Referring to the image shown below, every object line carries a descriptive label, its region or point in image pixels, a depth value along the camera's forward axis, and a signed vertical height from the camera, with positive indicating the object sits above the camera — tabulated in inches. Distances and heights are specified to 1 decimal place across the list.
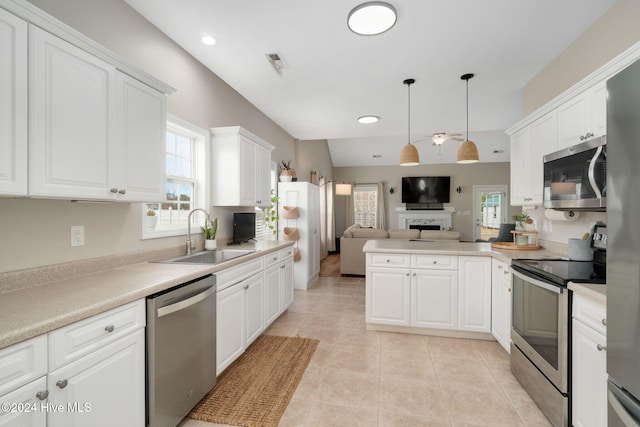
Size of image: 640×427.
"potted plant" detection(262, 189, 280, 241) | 180.4 -3.2
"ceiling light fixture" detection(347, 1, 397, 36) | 81.4 +57.3
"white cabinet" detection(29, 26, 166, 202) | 51.6 +17.5
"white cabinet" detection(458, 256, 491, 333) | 114.3 -32.6
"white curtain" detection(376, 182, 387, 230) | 382.9 +2.4
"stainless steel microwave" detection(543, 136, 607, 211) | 68.1 +9.5
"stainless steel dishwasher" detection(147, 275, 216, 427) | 59.7 -32.1
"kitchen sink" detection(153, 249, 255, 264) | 96.7 -16.2
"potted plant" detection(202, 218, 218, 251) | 113.3 -9.1
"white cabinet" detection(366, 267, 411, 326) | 122.0 -36.0
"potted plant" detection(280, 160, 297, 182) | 197.6 +26.3
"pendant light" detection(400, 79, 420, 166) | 140.0 +27.5
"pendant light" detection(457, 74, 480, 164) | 134.2 +27.7
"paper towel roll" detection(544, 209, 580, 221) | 99.0 -0.9
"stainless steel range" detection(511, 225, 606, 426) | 65.4 -29.1
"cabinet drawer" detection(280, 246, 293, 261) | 136.9 -20.5
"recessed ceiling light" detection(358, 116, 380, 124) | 178.2 +57.8
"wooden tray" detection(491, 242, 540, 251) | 112.8 -13.7
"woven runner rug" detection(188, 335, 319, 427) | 73.2 -51.7
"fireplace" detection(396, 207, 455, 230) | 371.2 -9.0
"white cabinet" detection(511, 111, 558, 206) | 98.0 +21.3
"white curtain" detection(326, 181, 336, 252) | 353.7 -14.3
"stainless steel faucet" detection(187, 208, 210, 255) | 103.1 -10.5
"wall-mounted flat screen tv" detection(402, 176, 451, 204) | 371.6 +29.9
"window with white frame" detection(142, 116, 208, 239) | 100.4 +12.1
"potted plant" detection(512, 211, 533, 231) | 123.0 -2.8
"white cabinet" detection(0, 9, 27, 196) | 46.0 +17.2
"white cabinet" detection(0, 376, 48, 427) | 36.4 -25.9
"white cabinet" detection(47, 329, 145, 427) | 43.1 -29.8
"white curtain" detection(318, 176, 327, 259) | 314.2 -5.2
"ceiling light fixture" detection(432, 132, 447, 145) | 219.4 +57.9
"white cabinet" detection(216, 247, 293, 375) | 86.6 -32.9
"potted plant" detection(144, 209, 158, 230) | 88.7 -2.7
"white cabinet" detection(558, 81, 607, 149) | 75.7 +27.4
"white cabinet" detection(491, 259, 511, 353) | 99.6 -32.9
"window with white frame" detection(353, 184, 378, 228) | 391.5 +10.5
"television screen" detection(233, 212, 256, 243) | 134.2 -7.3
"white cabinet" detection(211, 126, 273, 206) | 121.0 +19.3
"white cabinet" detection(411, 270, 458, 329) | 118.0 -35.8
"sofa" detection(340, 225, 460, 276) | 220.8 -24.6
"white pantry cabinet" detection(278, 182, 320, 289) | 196.1 -8.7
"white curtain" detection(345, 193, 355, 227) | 389.4 -1.8
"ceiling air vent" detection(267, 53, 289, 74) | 109.3 +58.7
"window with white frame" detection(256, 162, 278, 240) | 174.9 -6.0
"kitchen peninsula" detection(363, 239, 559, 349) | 114.2 -31.9
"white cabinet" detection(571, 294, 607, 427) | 55.1 -30.9
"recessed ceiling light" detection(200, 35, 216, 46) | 98.0 +58.9
